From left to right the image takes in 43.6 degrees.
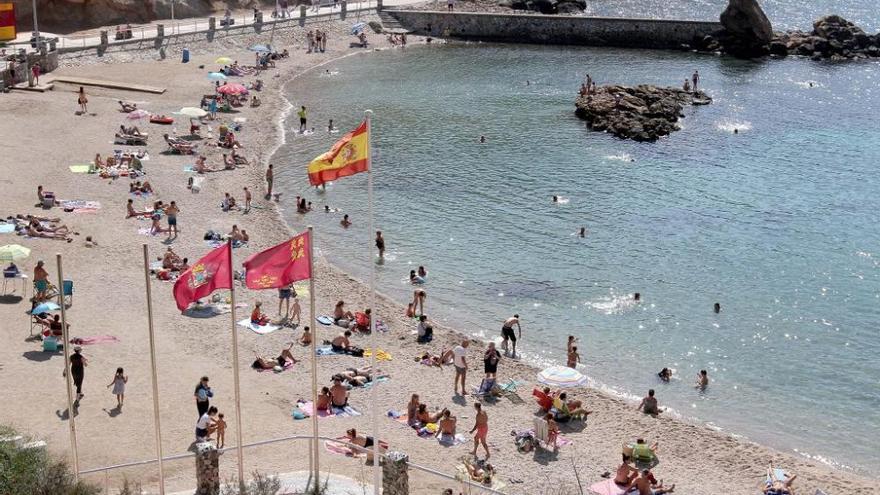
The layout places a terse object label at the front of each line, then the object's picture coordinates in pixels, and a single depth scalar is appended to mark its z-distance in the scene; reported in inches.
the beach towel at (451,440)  1012.5
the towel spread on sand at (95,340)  1140.5
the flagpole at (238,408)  822.5
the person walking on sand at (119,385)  989.2
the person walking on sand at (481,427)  981.2
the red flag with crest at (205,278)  801.6
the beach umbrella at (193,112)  2023.4
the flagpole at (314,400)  835.4
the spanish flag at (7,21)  2336.4
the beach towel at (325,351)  1206.1
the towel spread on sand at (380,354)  1215.1
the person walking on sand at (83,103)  2053.4
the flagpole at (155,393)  788.6
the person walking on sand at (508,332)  1279.5
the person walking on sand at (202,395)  965.2
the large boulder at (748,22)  3107.8
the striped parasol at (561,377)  1114.1
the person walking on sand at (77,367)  992.1
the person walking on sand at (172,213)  1515.7
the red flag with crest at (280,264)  821.2
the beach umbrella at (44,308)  1122.7
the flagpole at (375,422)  794.8
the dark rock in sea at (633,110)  2226.9
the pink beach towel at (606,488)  944.3
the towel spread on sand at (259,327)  1237.3
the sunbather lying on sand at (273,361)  1138.0
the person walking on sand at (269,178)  1768.0
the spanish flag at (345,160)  788.0
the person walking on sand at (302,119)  2187.5
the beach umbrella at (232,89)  2235.5
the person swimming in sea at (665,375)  1218.6
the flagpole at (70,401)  808.3
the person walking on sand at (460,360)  1130.7
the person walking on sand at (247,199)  1676.9
